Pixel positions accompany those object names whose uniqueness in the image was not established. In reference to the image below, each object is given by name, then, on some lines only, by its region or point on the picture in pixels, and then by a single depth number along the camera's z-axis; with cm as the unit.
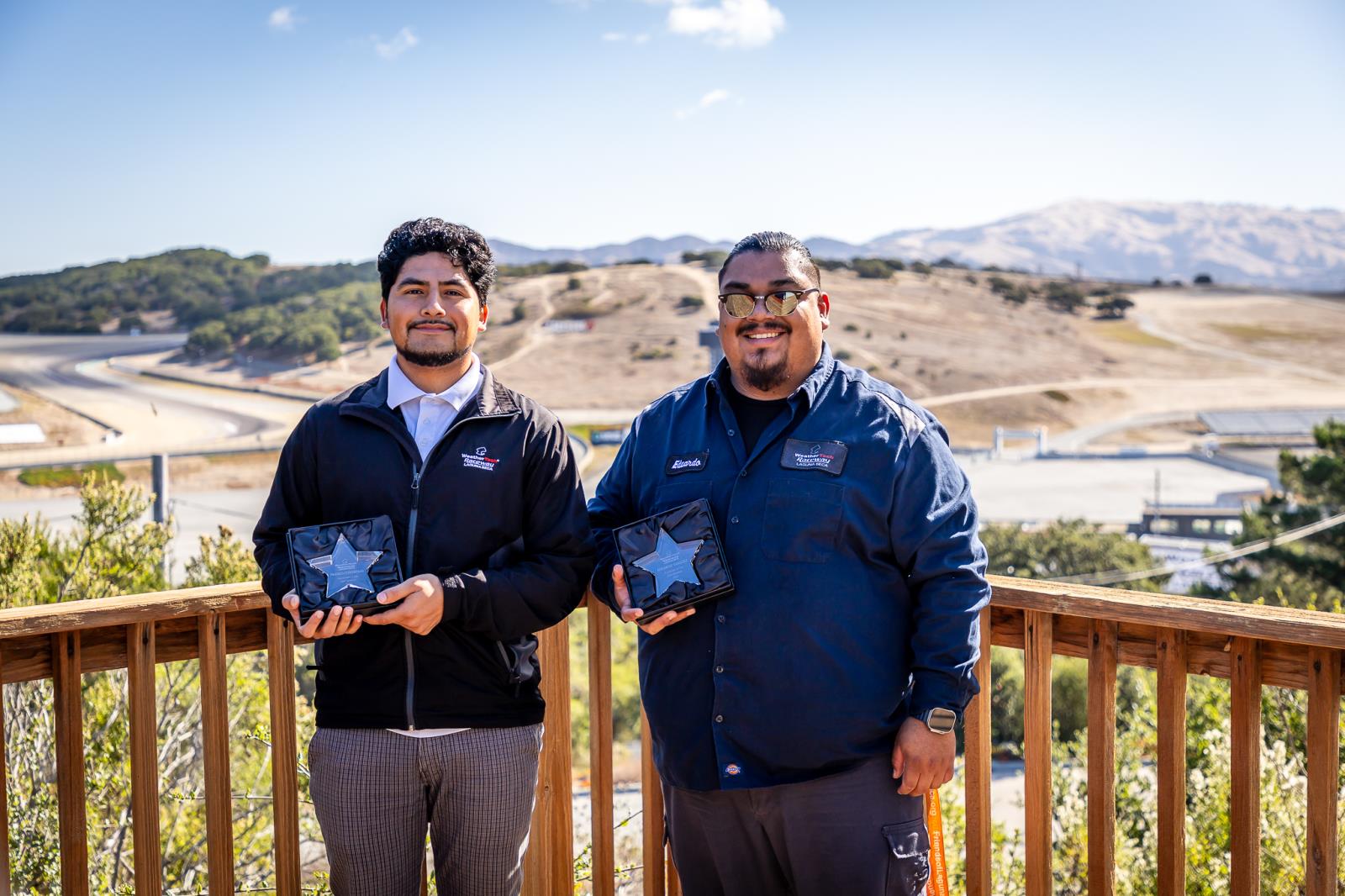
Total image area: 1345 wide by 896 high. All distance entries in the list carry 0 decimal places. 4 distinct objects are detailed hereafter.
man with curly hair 230
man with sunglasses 219
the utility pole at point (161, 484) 1504
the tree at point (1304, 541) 2350
